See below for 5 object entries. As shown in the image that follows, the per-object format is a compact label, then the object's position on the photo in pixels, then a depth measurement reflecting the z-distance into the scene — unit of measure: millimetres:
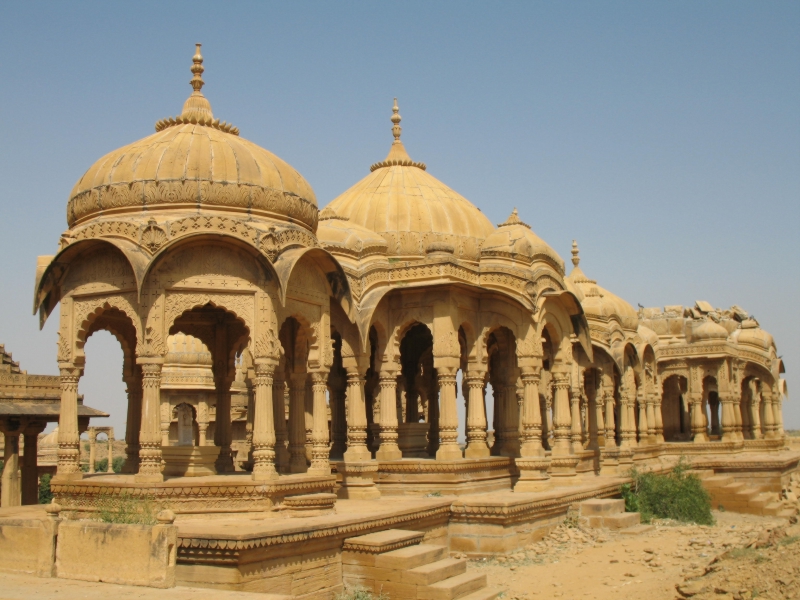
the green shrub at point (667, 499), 19484
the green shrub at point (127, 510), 10705
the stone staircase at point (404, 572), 11414
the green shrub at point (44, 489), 29856
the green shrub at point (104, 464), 43641
